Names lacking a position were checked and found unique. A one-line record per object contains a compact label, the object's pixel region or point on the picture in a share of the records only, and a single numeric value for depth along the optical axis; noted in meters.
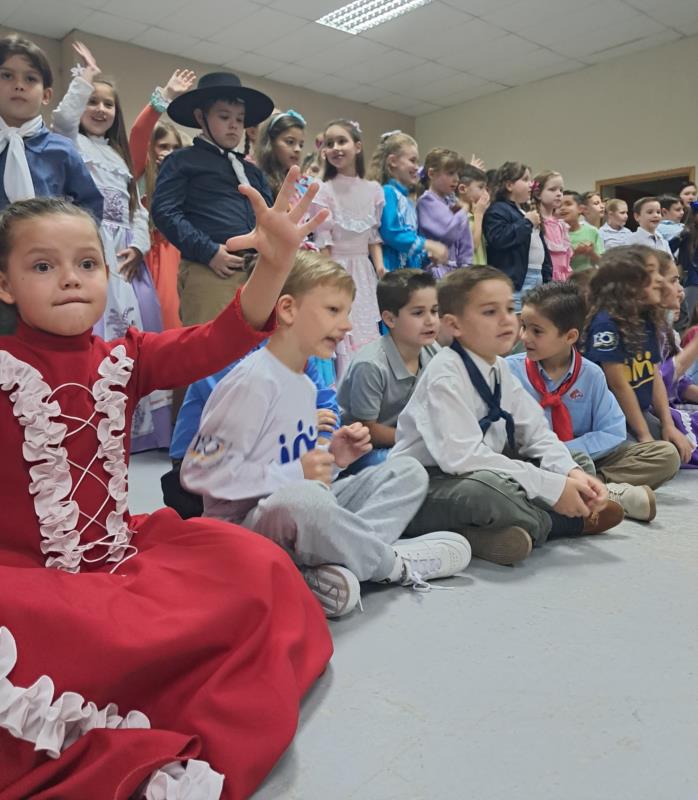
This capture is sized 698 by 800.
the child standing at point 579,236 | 4.75
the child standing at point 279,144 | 2.97
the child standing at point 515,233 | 3.79
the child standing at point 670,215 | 5.64
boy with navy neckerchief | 1.67
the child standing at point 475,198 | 3.80
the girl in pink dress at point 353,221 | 3.09
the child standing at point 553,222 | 4.29
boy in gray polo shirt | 2.22
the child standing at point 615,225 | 5.57
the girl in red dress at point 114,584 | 0.80
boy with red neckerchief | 2.25
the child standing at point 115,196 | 2.73
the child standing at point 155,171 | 3.17
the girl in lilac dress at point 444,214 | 3.59
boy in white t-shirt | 1.35
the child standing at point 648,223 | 5.23
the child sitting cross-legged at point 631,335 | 2.54
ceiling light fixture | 5.87
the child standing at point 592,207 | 5.56
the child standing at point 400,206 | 3.23
